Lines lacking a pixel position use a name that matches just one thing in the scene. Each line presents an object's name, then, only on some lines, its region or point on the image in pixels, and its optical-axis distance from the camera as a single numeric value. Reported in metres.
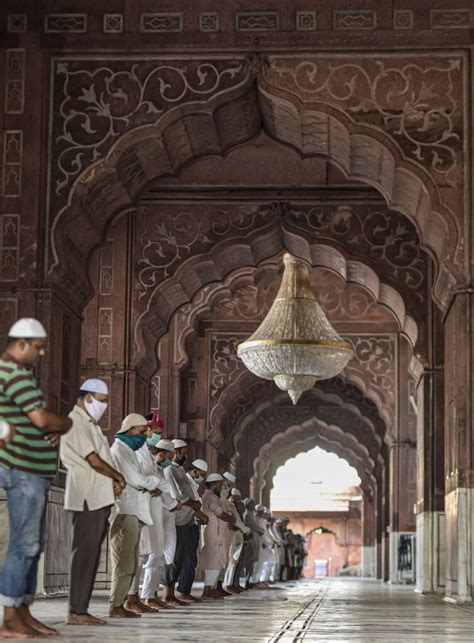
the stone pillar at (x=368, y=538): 35.88
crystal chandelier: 16.34
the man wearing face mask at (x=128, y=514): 7.68
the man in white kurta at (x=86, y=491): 6.60
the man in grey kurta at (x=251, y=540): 17.14
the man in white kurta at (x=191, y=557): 10.65
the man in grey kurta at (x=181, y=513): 10.24
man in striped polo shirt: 5.58
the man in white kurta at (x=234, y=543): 14.50
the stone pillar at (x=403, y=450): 20.58
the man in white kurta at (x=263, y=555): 19.69
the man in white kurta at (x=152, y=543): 8.51
